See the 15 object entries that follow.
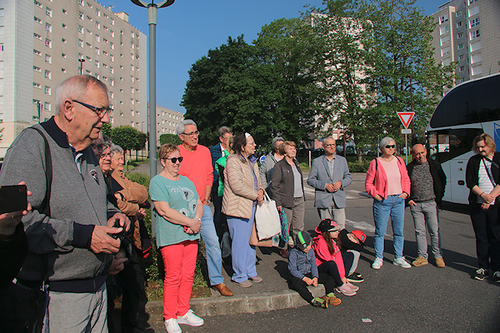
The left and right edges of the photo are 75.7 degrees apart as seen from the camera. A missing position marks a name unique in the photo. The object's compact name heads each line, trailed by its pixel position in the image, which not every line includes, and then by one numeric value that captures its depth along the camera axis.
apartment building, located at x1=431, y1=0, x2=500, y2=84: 61.44
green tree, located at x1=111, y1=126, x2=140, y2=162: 49.56
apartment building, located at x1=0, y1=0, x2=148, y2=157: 50.56
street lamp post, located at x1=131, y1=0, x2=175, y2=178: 5.33
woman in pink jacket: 5.41
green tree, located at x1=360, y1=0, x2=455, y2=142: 29.28
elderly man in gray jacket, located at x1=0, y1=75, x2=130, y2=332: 1.55
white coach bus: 9.45
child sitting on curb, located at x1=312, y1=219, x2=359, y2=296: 4.33
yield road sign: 14.90
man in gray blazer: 5.80
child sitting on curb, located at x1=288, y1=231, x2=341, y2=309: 4.20
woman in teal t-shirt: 3.34
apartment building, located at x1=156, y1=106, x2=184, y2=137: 114.06
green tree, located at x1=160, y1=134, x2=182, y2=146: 77.34
